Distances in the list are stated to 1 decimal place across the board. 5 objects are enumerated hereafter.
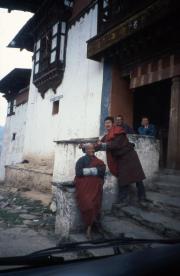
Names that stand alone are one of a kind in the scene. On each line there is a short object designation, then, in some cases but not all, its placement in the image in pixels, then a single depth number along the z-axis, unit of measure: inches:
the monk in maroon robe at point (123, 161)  234.1
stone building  274.1
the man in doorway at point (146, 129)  311.0
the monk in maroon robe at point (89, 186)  206.7
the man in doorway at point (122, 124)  301.3
